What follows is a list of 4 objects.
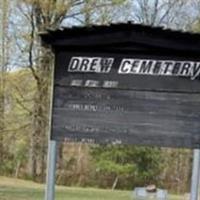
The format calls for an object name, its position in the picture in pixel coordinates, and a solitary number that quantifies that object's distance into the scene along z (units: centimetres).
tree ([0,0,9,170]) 2962
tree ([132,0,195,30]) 3322
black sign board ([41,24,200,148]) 720
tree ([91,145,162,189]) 2822
